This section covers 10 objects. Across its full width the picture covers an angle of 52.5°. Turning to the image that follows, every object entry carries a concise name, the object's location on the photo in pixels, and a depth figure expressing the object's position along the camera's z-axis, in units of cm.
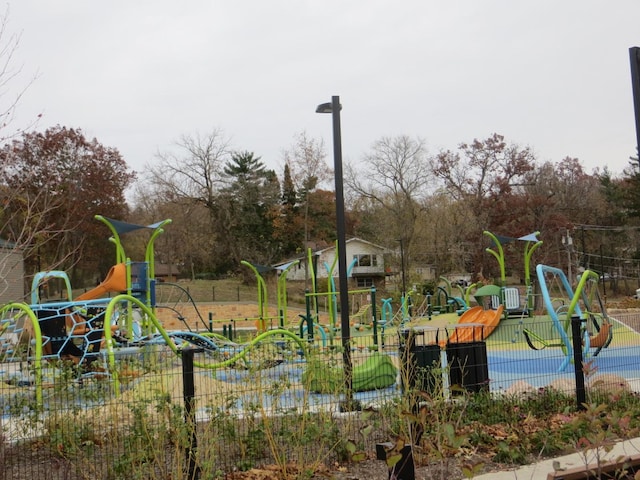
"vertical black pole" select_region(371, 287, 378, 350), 1679
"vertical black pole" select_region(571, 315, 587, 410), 679
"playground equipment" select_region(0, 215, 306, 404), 933
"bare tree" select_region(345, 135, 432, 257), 4242
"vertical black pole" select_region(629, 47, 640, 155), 597
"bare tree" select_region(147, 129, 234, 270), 4769
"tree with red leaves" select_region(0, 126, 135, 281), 3322
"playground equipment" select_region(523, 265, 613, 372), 1170
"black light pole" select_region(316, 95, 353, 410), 753
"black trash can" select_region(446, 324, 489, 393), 738
